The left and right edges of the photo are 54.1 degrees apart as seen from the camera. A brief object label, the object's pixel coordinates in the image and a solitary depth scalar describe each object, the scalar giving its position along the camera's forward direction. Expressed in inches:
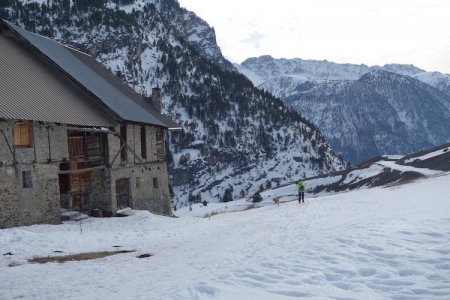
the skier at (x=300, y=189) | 1499.0
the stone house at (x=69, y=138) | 976.9
